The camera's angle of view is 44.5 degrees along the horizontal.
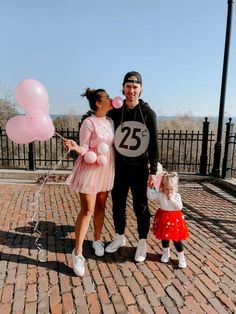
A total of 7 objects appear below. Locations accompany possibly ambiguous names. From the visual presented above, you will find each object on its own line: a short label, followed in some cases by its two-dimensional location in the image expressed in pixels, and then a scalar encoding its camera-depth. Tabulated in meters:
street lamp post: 7.58
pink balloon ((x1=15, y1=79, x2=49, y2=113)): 2.75
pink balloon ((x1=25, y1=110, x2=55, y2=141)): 2.86
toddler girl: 3.26
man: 3.17
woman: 3.02
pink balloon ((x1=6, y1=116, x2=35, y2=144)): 2.91
